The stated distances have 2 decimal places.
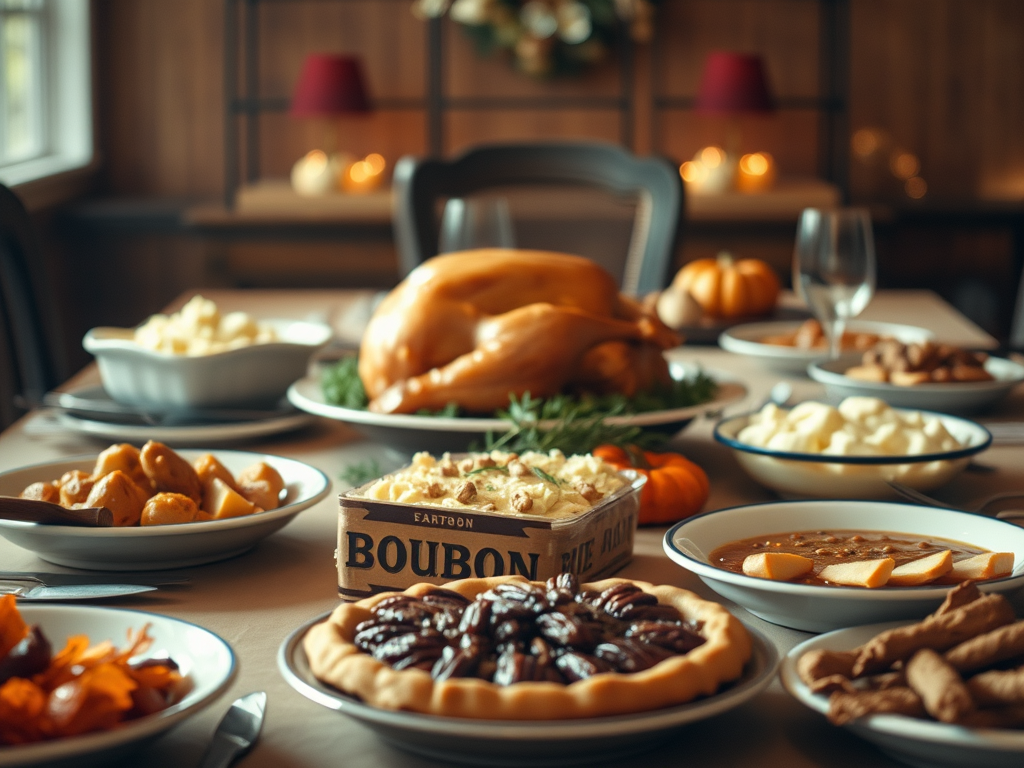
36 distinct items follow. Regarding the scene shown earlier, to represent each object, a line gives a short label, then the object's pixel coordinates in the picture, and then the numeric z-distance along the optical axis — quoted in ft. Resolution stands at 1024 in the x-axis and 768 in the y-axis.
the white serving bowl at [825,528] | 2.40
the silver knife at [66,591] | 2.72
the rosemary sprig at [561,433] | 3.71
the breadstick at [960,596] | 2.13
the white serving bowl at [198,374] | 4.62
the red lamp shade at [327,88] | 14.78
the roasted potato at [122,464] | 3.15
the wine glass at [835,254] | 5.09
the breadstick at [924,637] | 2.02
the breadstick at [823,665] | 2.03
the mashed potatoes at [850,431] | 3.74
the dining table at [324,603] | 2.08
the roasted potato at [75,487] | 3.06
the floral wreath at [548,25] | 15.43
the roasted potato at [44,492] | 3.08
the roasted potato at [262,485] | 3.27
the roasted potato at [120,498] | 3.01
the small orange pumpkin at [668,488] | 3.46
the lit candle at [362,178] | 15.20
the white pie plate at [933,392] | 4.81
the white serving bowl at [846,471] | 3.59
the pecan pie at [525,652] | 1.88
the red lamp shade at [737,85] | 14.69
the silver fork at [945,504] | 3.45
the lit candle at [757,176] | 15.05
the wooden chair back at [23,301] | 6.41
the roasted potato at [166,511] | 2.99
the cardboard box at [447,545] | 2.64
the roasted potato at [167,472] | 3.14
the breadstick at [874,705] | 1.89
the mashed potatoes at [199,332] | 4.75
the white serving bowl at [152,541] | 2.88
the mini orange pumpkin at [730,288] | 6.95
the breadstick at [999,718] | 1.87
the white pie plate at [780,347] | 5.81
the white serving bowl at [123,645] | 1.81
